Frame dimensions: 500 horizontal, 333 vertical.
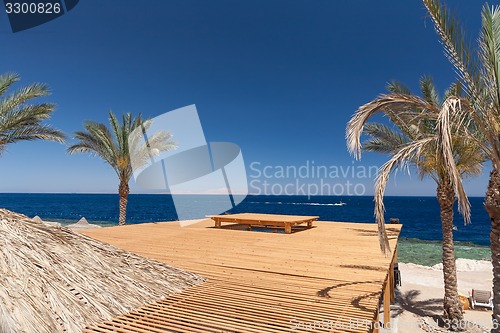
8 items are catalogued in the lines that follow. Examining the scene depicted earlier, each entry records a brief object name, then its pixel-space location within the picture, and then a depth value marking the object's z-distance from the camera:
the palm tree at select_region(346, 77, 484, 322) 9.16
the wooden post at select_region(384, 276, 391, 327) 5.73
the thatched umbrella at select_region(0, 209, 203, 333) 2.76
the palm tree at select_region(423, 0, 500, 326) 4.21
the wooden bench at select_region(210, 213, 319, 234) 11.00
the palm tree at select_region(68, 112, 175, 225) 15.77
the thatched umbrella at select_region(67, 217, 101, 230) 20.43
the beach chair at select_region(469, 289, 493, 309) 11.03
